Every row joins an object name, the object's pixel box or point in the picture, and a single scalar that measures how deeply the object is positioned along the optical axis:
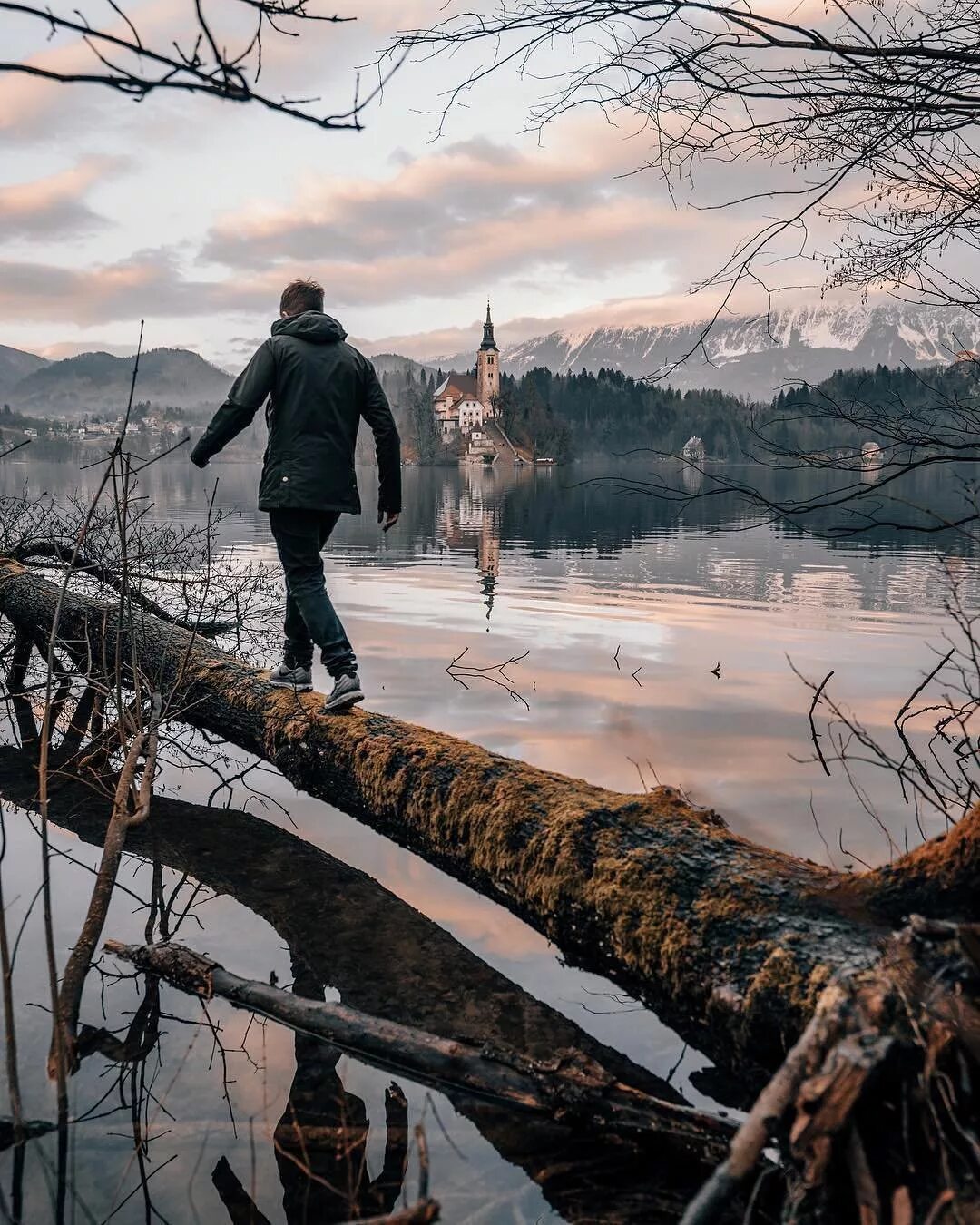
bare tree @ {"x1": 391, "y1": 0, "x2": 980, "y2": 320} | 3.40
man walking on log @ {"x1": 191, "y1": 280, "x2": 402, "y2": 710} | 5.92
